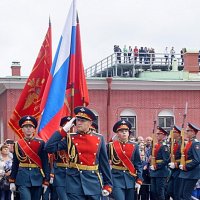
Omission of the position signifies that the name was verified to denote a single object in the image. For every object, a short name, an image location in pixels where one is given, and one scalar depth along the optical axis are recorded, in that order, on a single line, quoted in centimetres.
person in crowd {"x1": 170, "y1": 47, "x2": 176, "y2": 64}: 3384
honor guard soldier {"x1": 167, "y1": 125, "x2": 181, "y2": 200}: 1306
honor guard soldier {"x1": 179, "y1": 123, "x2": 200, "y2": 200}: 1219
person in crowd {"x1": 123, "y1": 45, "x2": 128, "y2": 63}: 3264
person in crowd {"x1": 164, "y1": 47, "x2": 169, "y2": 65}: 3354
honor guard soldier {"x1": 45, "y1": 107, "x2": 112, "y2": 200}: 812
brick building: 2777
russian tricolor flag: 975
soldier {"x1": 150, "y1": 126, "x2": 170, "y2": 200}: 1372
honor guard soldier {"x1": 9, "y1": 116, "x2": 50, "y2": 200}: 999
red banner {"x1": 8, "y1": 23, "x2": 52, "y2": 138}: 1148
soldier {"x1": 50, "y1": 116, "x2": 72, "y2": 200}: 1022
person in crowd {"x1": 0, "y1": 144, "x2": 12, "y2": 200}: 1212
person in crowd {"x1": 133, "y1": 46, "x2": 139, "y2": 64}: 3285
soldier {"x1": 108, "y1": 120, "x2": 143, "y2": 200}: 1071
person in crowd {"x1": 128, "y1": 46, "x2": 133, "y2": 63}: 3276
